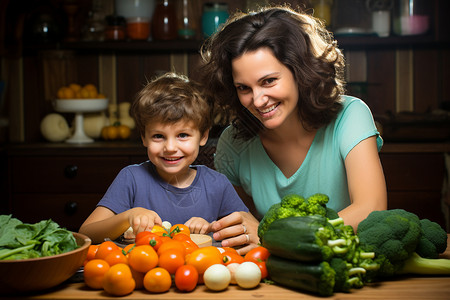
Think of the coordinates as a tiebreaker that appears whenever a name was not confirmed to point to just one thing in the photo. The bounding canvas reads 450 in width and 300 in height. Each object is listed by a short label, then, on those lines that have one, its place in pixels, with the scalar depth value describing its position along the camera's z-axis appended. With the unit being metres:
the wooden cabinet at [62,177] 2.77
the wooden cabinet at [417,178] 2.72
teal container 3.06
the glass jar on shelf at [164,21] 3.08
